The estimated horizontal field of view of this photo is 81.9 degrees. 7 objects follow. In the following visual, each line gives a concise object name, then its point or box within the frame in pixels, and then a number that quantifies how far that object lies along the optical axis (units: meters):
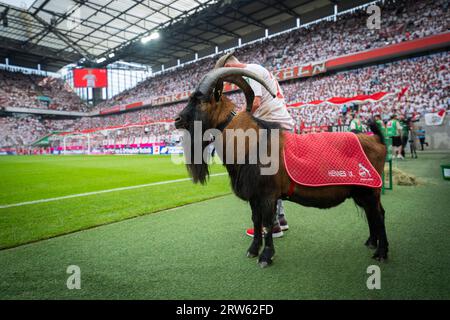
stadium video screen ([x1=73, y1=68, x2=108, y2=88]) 45.59
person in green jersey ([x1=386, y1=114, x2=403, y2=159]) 12.06
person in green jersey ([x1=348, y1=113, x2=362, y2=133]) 10.13
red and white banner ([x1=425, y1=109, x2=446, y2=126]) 15.86
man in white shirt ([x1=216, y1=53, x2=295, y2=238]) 2.80
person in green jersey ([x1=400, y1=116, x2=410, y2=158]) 13.56
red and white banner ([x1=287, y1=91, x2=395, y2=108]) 13.54
